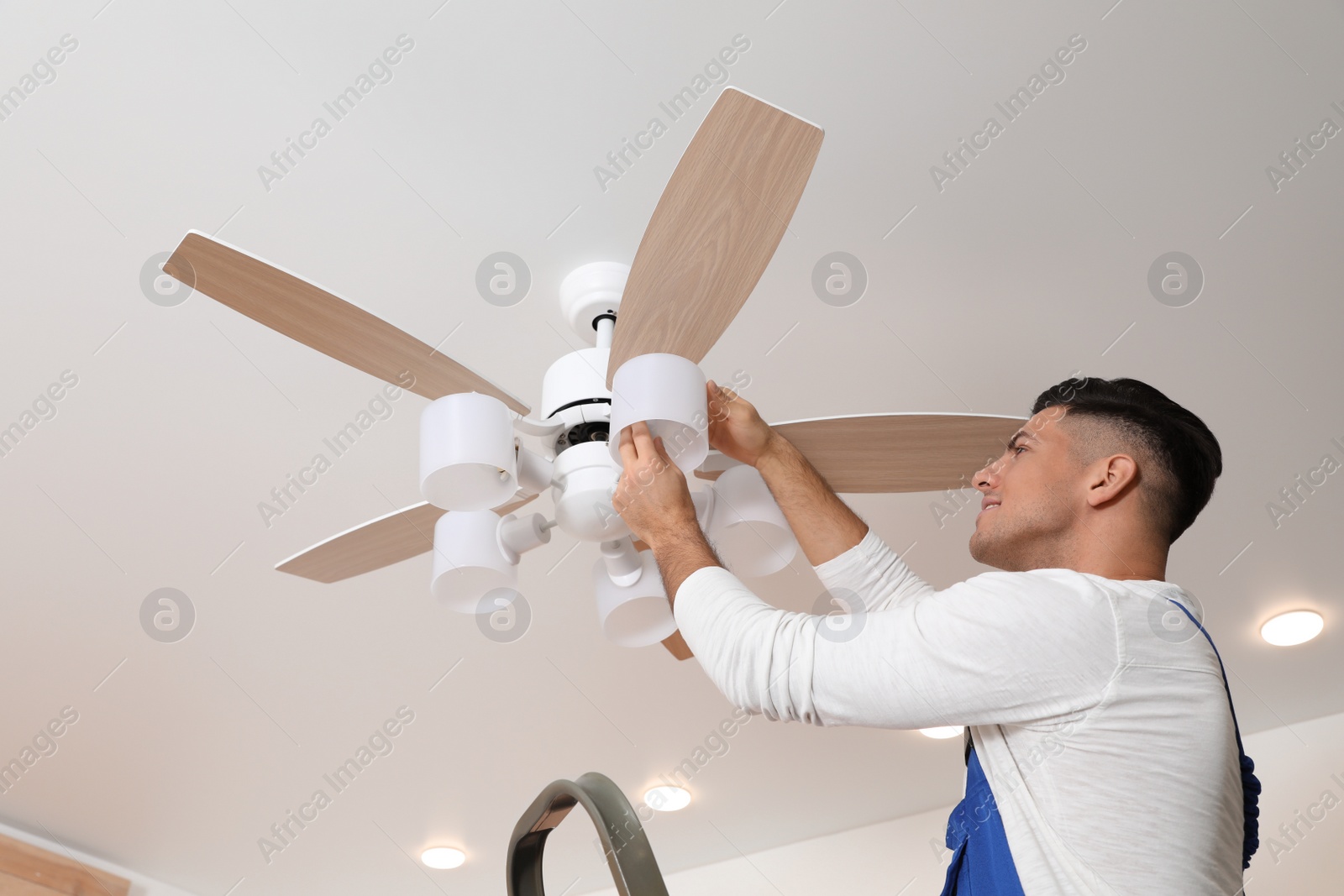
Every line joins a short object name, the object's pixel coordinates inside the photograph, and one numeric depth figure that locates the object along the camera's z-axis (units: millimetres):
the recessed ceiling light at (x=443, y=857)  3590
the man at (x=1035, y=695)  962
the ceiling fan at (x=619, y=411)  1060
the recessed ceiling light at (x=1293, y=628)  2566
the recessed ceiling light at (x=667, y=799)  3318
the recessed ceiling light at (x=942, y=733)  2977
